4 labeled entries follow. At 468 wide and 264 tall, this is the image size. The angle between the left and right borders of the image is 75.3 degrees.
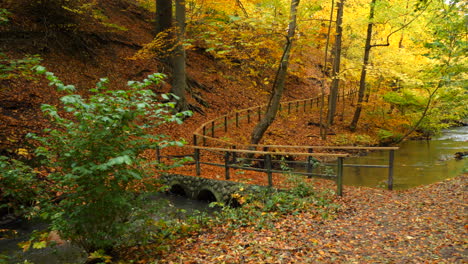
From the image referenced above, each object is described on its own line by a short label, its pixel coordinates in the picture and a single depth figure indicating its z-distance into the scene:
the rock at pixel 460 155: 14.89
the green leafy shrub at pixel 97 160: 4.14
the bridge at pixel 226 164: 8.38
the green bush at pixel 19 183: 4.58
